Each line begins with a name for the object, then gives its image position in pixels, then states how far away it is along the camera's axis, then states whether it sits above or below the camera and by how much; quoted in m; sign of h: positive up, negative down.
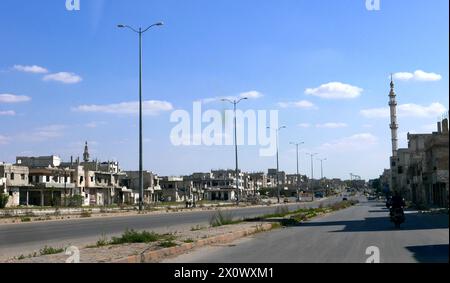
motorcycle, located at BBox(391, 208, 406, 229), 26.59 -1.51
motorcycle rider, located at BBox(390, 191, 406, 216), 27.11 -0.88
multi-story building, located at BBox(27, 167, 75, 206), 91.12 +0.10
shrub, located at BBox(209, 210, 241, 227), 29.99 -1.93
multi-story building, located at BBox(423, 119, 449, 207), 66.38 +0.69
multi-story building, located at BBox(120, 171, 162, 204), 125.00 +0.35
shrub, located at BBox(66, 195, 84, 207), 90.74 -2.04
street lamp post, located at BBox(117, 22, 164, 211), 50.05 +4.20
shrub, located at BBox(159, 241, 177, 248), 15.74 -1.61
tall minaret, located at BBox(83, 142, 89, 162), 140.69 +8.46
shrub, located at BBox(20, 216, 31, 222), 39.69 -2.14
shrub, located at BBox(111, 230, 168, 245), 17.80 -1.63
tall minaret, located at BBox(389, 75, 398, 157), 130.45 +13.91
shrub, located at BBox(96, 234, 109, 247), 17.34 -1.74
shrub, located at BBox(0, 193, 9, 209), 73.12 -1.41
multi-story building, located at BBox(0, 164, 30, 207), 83.41 +1.06
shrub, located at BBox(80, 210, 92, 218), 47.77 -2.30
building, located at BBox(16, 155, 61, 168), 120.46 +5.96
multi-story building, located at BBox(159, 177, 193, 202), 144.98 -0.56
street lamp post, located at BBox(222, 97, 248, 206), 75.94 +5.26
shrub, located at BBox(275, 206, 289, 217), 41.14 -2.06
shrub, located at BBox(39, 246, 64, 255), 15.02 -1.70
